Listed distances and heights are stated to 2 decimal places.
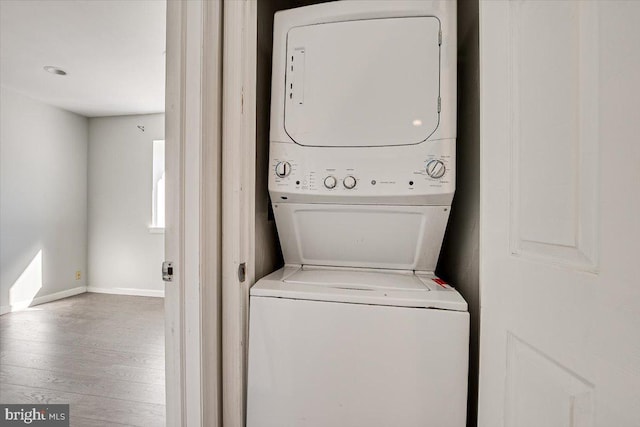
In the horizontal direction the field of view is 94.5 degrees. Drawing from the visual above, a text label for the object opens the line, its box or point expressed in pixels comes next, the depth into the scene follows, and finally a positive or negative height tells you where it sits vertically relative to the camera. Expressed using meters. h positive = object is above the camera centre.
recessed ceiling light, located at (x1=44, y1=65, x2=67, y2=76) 2.87 +1.36
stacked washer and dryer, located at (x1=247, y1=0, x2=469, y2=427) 0.86 -0.06
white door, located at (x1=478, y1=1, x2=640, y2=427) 0.39 +0.00
